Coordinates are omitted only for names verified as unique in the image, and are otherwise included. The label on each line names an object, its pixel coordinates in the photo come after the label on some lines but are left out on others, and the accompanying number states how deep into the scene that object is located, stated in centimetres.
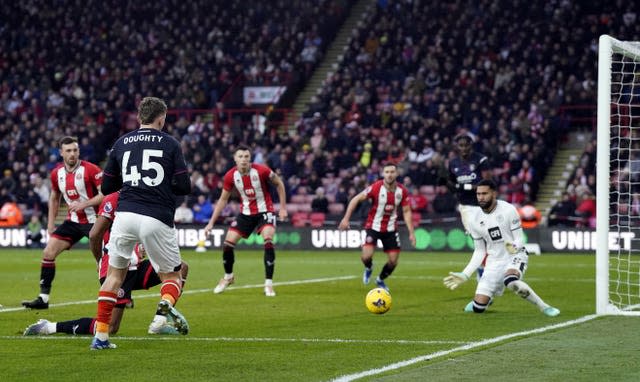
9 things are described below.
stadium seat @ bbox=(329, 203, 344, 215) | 3422
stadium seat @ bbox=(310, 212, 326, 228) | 3400
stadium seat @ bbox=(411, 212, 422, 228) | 3312
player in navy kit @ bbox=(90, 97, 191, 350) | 985
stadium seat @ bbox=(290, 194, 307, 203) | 3566
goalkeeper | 1375
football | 1348
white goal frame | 1354
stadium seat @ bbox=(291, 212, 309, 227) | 3444
